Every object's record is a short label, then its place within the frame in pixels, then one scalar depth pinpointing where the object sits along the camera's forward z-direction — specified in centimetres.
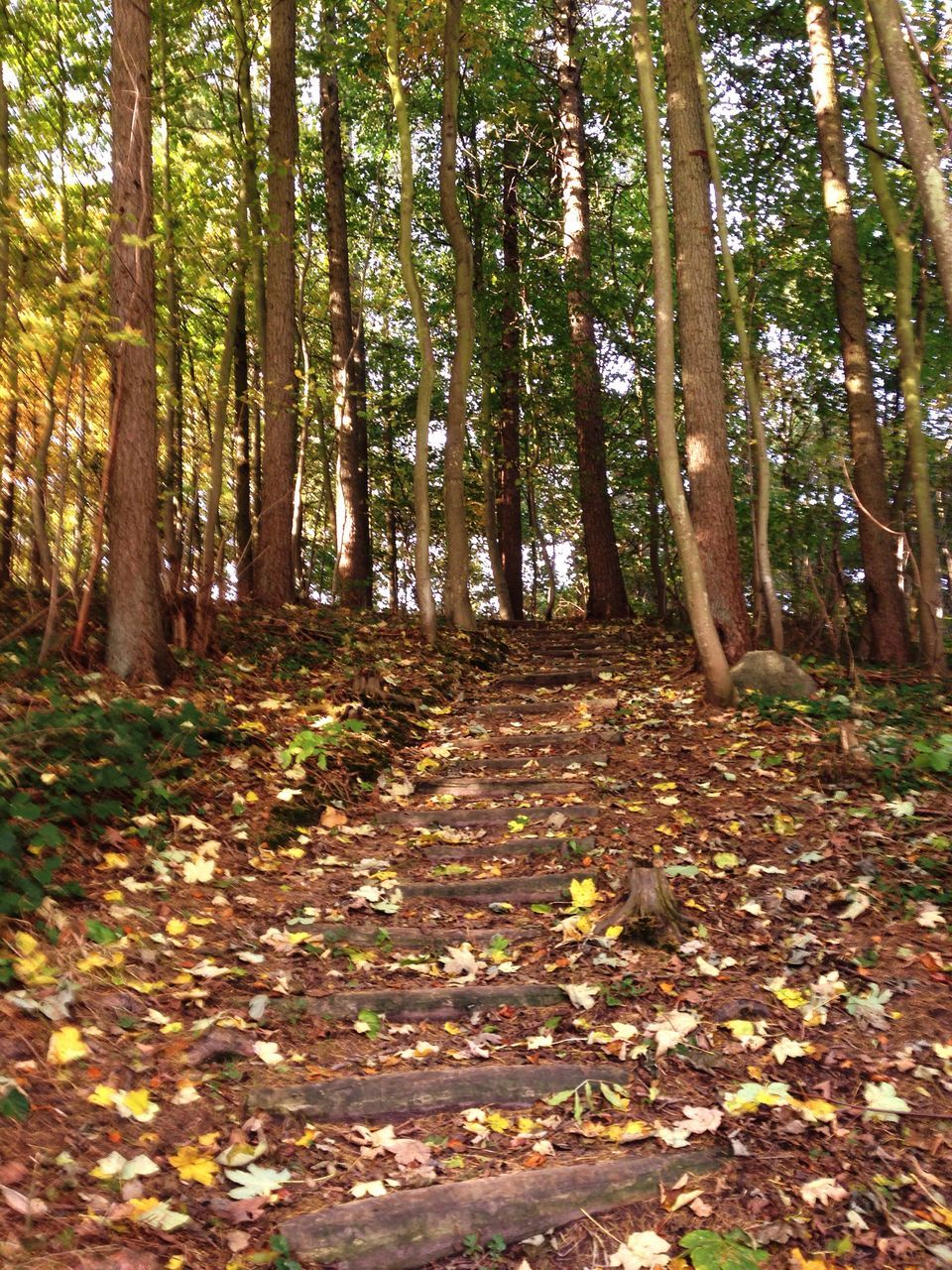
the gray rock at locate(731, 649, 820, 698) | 758
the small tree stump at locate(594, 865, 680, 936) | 458
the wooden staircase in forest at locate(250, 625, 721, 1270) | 291
